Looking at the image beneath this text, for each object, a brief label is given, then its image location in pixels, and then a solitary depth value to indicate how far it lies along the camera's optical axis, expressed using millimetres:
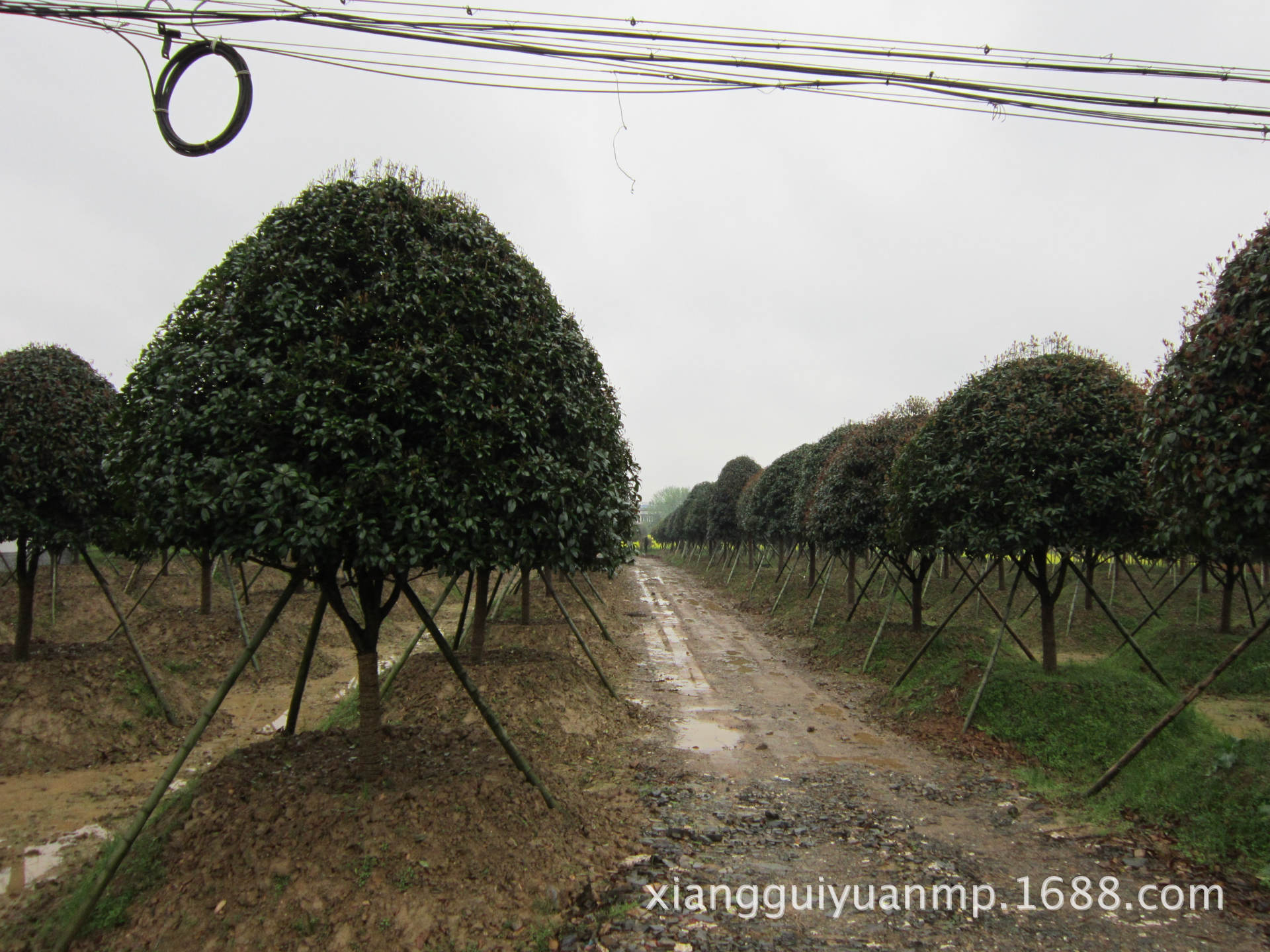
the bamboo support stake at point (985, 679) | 10672
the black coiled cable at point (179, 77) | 6008
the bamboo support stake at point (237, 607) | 14164
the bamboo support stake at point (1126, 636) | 10719
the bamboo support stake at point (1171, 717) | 7086
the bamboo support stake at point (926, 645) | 12594
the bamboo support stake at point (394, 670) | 10484
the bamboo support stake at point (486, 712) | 6770
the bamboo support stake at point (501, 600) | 15109
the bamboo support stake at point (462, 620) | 11969
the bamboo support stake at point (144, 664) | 10974
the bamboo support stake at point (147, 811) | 5148
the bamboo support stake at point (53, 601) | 16391
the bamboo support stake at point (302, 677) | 7609
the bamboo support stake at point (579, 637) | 12398
